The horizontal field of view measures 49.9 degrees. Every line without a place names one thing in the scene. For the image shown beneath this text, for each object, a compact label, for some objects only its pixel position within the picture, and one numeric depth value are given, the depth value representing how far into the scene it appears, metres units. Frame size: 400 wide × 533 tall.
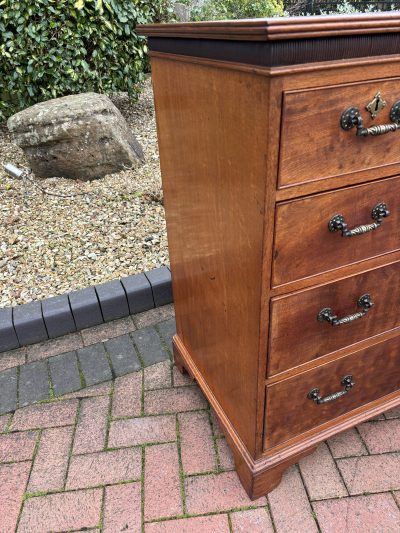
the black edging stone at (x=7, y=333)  2.26
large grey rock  3.22
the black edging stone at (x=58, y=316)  2.34
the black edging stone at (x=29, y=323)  2.29
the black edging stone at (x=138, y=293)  2.48
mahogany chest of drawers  0.92
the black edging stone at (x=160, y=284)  2.53
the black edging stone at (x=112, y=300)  2.43
